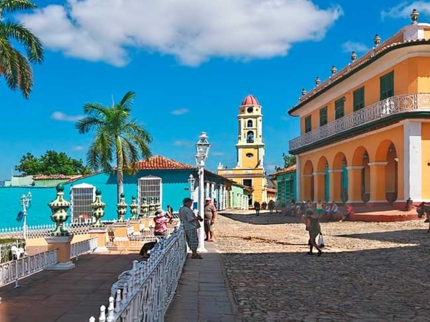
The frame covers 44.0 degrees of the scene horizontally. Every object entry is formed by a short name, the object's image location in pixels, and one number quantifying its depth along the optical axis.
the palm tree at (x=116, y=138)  29.02
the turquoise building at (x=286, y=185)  45.59
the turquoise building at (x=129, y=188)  32.16
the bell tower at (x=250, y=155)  74.00
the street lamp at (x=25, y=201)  21.87
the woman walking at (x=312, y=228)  12.76
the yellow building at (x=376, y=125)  21.77
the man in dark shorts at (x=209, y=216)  16.62
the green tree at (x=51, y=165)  63.97
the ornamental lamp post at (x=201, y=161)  13.33
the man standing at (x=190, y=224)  11.34
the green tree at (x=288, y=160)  86.31
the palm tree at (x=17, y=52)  17.33
